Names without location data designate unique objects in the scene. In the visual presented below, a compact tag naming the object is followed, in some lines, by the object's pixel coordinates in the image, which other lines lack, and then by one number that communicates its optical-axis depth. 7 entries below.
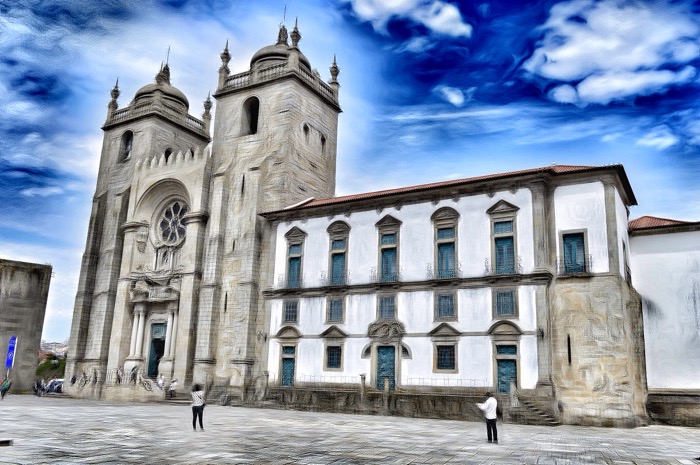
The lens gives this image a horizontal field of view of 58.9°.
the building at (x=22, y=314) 40.19
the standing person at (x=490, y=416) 16.39
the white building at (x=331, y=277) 25.64
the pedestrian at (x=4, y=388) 32.75
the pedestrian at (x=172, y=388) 33.74
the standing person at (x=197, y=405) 18.09
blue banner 39.16
